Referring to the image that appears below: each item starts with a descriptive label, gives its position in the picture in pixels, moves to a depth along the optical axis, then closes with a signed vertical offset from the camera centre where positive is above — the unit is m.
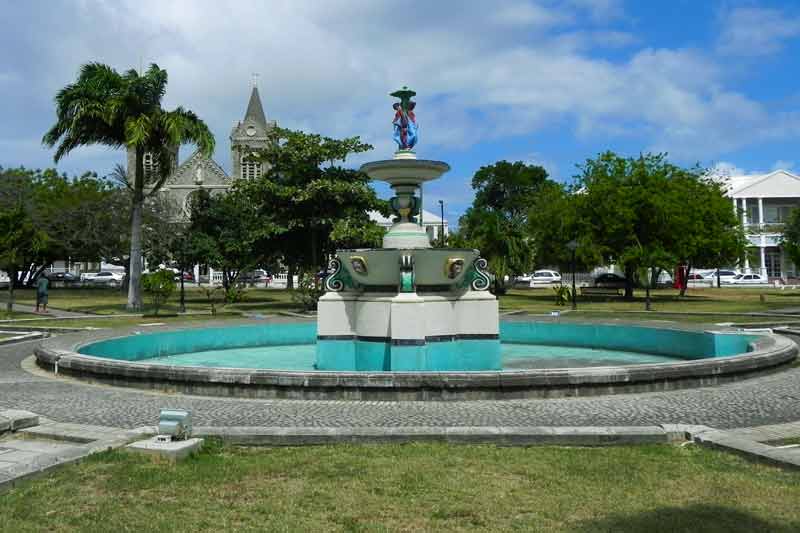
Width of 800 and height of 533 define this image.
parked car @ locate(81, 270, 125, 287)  58.59 +1.13
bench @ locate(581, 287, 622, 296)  44.04 -0.31
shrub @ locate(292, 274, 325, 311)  27.61 -0.03
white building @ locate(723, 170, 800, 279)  66.75 +7.66
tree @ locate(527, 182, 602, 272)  36.59 +3.20
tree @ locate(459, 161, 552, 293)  40.59 +4.76
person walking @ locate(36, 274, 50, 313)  27.59 +0.12
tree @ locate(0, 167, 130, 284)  43.56 +4.87
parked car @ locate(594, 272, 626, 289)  53.39 +0.46
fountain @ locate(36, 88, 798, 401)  8.91 -1.07
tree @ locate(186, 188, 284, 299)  33.17 +2.87
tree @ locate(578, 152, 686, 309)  34.84 +3.46
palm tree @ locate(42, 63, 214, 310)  26.27 +6.32
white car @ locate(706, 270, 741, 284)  60.71 +0.86
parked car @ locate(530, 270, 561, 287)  62.47 +0.87
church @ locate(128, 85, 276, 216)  74.50 +13.08
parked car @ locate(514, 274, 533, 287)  62.94 +0.55
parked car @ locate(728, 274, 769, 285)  59.72 +0.41
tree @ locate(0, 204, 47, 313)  26.05 +2.04
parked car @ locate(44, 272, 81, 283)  61.03 +1.31
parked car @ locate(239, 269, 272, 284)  59.48 +1.16
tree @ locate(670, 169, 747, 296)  35.47 +3.03
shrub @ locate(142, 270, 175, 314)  25.78 +0.23
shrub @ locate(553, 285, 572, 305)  29.31 -0.31
